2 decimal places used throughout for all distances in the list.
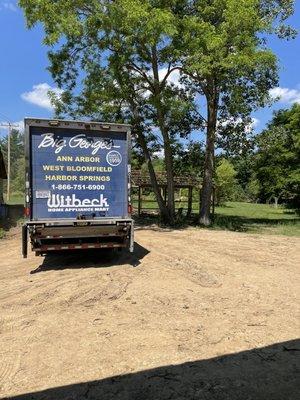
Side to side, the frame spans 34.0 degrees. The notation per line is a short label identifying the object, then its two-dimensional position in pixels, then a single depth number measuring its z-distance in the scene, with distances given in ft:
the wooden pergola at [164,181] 111.24
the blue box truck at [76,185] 38.27
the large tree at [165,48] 65.67
